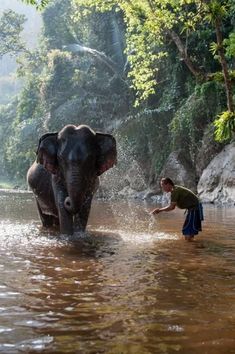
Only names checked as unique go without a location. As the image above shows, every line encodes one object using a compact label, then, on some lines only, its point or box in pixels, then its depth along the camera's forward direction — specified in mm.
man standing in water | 8789
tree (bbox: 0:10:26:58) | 44469
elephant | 8633
